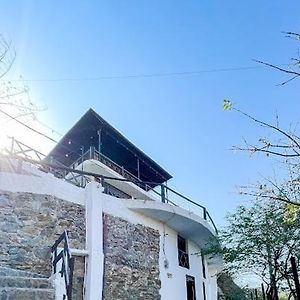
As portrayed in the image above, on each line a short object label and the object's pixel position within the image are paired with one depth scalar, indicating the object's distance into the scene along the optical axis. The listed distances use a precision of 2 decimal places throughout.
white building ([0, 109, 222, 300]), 7.01
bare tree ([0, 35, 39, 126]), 7.22
